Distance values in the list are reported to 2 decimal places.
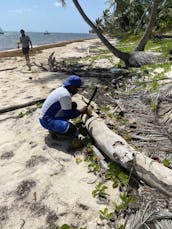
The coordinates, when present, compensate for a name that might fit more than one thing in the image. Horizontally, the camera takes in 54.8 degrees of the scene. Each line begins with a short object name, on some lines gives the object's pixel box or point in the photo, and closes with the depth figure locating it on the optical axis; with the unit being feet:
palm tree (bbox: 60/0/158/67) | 26.15
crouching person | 10.93
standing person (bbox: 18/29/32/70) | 29.76
